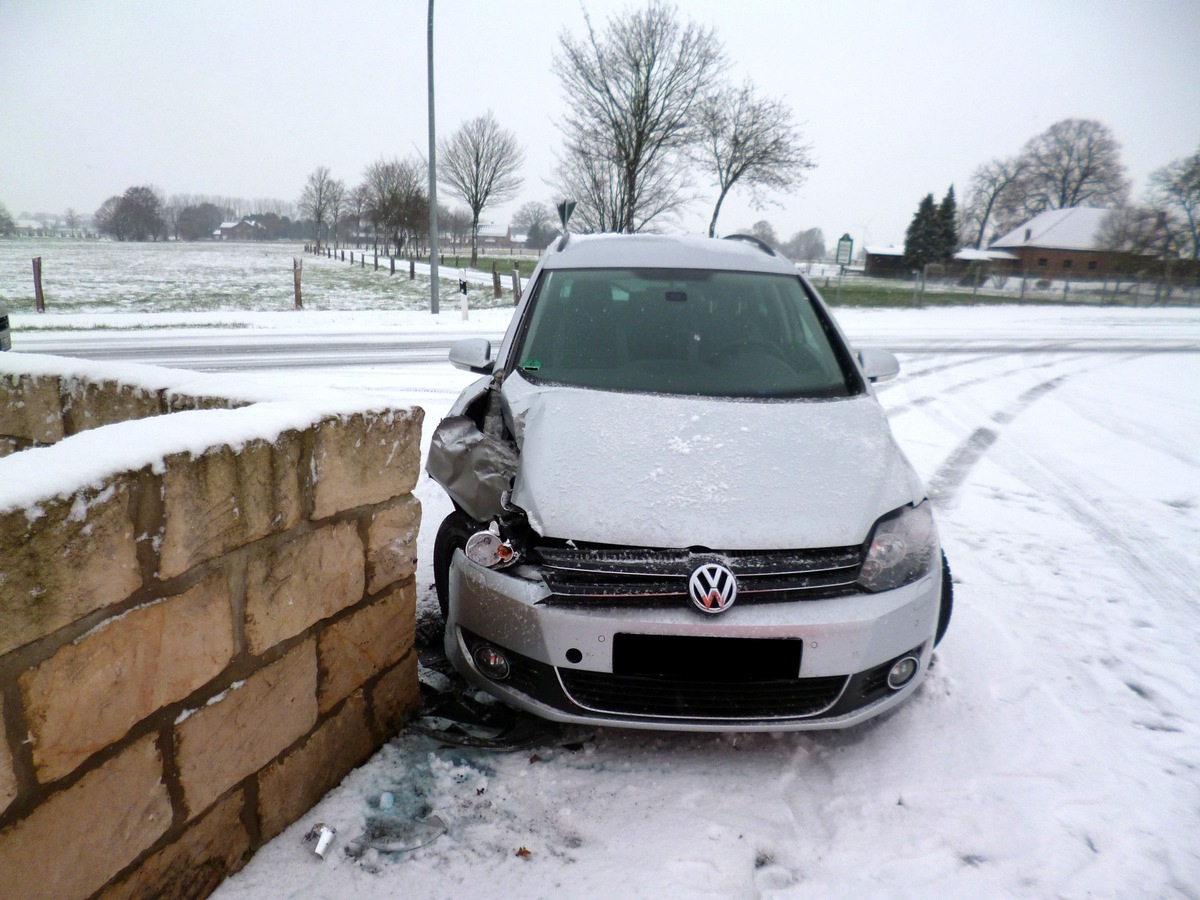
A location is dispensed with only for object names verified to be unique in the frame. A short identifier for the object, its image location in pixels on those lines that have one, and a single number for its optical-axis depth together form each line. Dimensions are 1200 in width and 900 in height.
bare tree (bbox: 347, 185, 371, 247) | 50.43
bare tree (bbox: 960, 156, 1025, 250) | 68.38
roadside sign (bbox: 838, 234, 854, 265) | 23.95
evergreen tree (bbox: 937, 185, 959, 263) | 59.09
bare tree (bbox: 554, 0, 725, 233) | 24.14
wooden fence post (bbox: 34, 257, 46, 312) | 16.56
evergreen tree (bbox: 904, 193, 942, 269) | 59.31
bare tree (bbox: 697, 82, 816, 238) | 27.92
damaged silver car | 2.16
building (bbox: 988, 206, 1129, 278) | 58.38
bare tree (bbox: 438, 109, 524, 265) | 46.47
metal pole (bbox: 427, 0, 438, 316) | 17.98
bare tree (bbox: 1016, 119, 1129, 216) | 61.72
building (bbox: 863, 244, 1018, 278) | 60.86
